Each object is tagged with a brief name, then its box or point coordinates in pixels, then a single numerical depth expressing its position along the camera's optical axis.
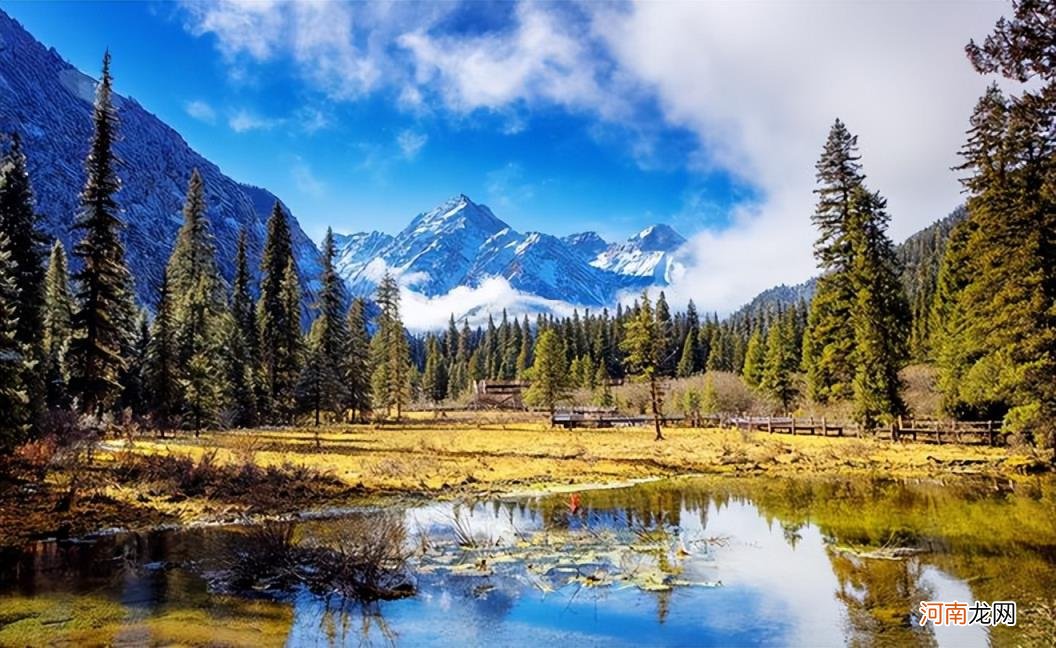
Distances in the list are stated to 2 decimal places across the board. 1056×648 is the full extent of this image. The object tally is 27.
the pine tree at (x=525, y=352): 150.50
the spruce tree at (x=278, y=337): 59.62
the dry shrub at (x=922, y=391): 50.31
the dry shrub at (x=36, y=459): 20.73
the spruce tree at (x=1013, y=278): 28.95
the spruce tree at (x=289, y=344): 59.72
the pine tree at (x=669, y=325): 146.93
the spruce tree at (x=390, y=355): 83.25
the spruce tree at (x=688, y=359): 140.25
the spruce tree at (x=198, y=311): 41.81
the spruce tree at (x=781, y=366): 70.56
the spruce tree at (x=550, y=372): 84.88
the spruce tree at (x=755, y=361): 91.72
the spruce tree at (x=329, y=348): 59.12
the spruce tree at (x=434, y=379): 130.38
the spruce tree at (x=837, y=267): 45.16
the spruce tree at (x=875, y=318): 41.25
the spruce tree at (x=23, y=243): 34.87
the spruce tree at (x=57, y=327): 46.83
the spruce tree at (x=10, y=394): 17.88
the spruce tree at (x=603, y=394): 99.19
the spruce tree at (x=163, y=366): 41.97
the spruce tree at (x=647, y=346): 50.25
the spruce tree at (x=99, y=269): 31.25
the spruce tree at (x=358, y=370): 69.25
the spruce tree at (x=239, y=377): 51.06
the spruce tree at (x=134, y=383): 55.59
